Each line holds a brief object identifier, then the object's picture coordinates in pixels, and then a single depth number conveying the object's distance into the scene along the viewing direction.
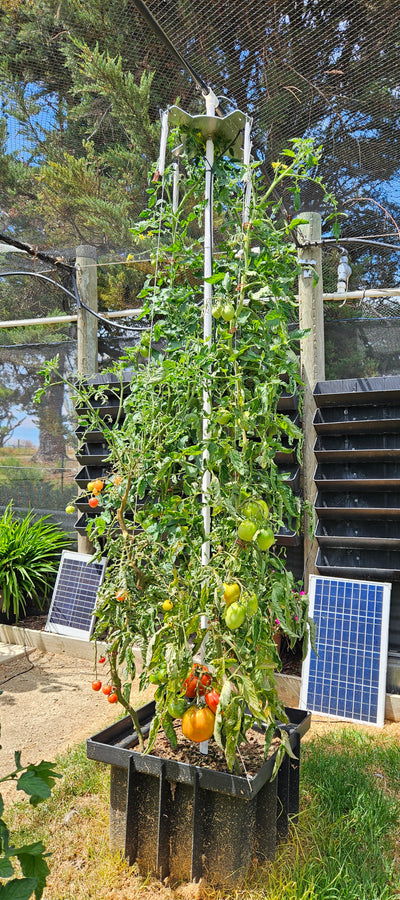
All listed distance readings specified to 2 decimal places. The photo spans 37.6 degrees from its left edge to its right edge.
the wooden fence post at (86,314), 4.34
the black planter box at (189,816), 1.55
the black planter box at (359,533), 3.07
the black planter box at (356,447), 3.06
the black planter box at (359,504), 3.04
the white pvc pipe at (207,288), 1.68
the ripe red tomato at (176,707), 1.54
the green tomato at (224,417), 1.47
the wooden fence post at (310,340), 3.42
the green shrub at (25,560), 4.05
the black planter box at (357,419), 3.04
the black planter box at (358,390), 2.99
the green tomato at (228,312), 1.49
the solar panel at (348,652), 2.80
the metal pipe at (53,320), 4.47
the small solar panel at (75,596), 3.85
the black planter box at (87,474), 4.12
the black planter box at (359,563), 3.10
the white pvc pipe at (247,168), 1.61
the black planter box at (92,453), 4.01
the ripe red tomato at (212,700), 1.55
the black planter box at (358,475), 3.04
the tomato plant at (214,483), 1.47
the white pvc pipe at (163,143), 1.67
